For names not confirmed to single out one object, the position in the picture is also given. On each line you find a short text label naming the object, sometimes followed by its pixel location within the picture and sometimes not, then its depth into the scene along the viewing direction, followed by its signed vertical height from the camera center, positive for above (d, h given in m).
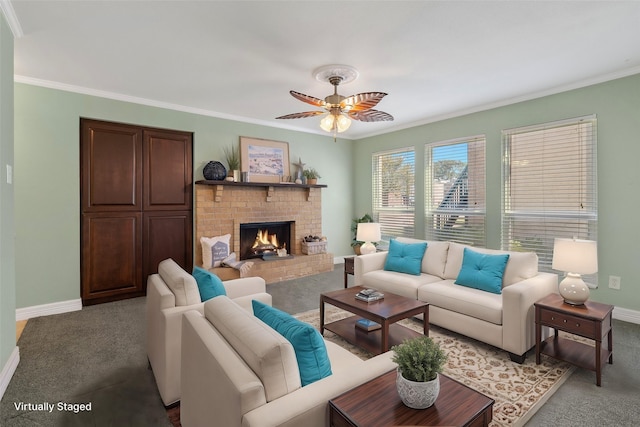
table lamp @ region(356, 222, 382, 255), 4.50 -0.36
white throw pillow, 4.71 -0.61
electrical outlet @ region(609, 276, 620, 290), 3.43 -0.80
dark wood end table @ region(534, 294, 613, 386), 2.25 -0.89
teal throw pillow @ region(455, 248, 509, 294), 3.04 -0.62
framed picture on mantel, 5.25 +0.88
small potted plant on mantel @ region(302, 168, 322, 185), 5.87 +0.64
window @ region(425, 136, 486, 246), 4.68 +0.30
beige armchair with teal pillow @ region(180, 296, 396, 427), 1.09 -0.66
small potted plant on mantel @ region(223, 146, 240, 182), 5.00 +0.80
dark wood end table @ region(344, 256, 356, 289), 4.46 -0.82
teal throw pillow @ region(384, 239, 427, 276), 3.73 -0.58
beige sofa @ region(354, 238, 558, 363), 2.57 -0.81
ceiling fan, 3.03 +1.04
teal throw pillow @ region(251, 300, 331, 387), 1.29 -0.58
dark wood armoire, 3.97 +0.07
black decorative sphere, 4.70 +0.58
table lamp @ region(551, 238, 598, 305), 2.49 -0.45
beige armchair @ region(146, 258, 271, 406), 1.94 -0.70
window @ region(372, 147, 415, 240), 5.69 +0.35
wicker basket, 5.67 -0.69
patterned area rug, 1.99 -1.24
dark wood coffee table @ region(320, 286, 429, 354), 2.51 -0.86
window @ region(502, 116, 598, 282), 3.64 +0.30
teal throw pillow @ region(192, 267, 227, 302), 2.19 -0.54
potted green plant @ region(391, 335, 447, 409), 1.16 -0.61
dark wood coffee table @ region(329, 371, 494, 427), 1.10 -0.74
